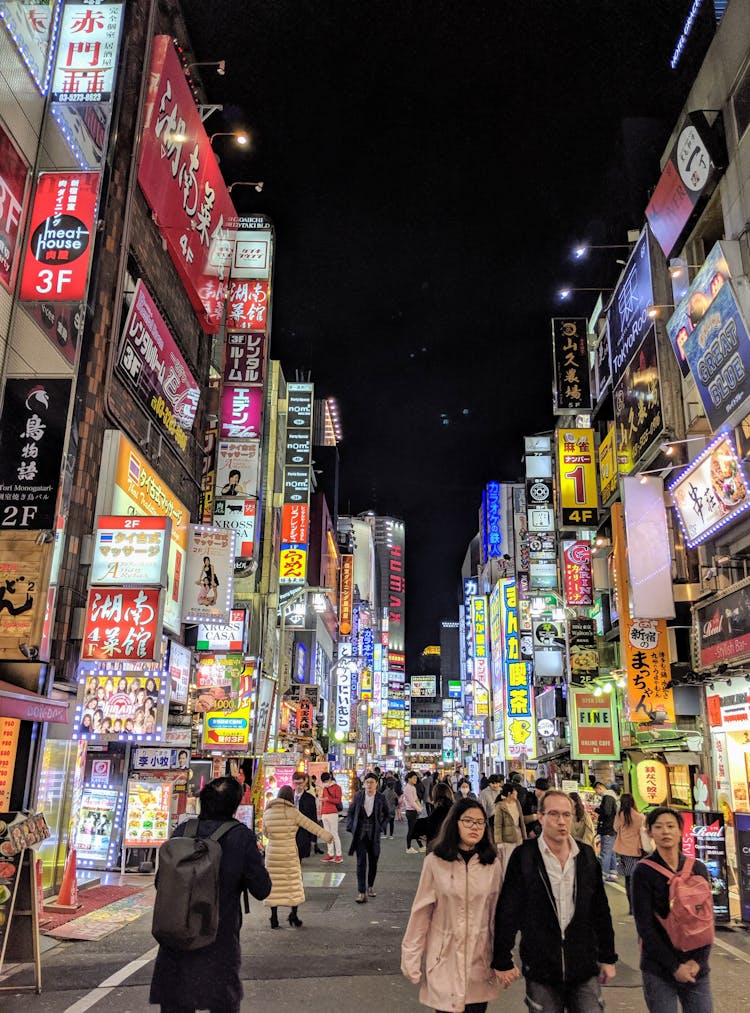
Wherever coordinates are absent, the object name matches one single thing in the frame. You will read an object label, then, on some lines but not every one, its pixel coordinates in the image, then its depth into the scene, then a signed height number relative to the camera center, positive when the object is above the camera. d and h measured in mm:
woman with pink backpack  4426 -892
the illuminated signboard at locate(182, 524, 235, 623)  18594 +3857
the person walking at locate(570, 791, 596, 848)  9336 -788
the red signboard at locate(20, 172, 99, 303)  12773 +7673
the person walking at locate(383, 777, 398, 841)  27291 -1433
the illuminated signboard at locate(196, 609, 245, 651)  24438 +3295
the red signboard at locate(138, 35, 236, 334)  16516 +12102
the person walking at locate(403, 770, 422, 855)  20922 -1141
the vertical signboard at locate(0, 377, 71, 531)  11617 +4116
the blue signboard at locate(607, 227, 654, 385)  20578 +11460
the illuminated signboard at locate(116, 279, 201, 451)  15461 +7623
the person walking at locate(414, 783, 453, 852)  9984 -783
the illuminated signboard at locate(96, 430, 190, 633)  14594 +4763
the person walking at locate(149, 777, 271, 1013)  4223 -984
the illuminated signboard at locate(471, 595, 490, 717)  56284 +6592
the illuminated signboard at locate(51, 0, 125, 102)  14195 +11652
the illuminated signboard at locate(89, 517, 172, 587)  13695 +3143
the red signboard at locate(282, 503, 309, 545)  34406 +9104
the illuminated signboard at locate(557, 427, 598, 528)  26250 +8649
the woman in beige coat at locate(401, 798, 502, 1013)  4125 -825
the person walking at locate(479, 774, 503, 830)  13914 -625
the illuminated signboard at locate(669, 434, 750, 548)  13516 +4412
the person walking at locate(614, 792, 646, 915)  10227 -926
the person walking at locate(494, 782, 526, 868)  10297 -862
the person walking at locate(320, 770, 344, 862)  17812 -1059
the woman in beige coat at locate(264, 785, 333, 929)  9516 -1131
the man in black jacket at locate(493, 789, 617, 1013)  4102 -823
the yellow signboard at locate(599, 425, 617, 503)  24319 +8334
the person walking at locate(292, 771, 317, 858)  14719 -945
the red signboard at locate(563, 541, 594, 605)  27406 +5926
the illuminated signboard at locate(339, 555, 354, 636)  61562 +11231
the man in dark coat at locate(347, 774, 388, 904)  11742 -1117
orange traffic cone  10375 -1755
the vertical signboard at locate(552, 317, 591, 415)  27078 +12380
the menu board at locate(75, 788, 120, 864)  14000 -1246
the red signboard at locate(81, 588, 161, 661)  13117 +1909
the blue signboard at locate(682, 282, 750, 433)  12812 +6186
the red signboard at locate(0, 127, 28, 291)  12164 +7852
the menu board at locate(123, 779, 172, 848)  13953 -1081
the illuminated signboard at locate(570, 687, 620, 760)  23797 +808
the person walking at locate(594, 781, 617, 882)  13898 -1226
